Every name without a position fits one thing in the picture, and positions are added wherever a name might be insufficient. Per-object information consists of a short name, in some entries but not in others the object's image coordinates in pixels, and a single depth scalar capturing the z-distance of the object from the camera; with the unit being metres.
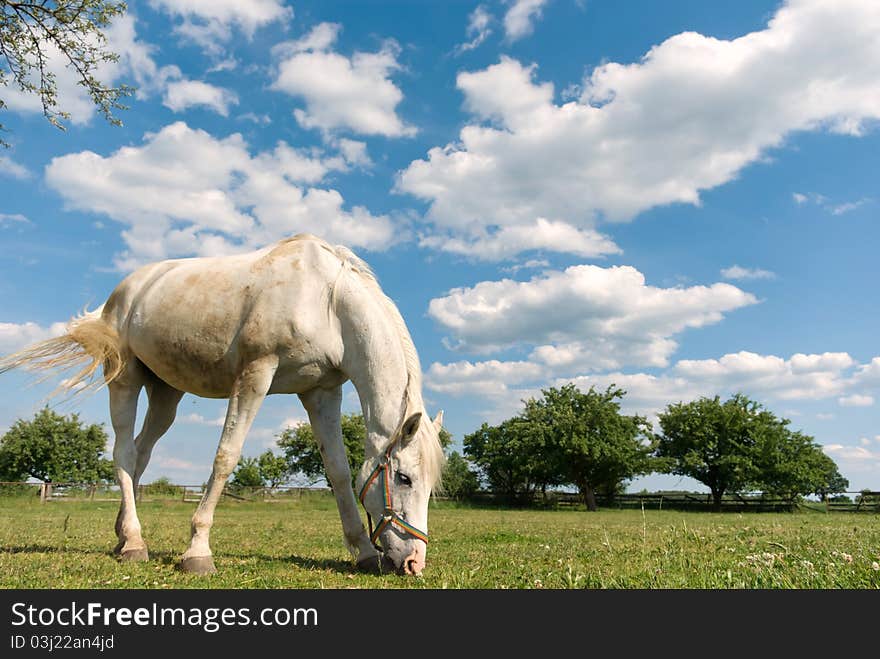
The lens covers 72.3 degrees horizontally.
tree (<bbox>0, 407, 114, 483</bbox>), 61.75
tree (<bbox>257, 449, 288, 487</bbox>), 71.19
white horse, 5.81
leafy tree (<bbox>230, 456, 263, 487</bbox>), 69.55
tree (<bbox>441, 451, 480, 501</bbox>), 54.09
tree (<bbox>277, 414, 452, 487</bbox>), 65.50
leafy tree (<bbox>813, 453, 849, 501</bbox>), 53.28
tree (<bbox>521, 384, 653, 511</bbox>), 49.44
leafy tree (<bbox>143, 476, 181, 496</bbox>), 39.69
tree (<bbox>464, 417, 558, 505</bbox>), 51.84
